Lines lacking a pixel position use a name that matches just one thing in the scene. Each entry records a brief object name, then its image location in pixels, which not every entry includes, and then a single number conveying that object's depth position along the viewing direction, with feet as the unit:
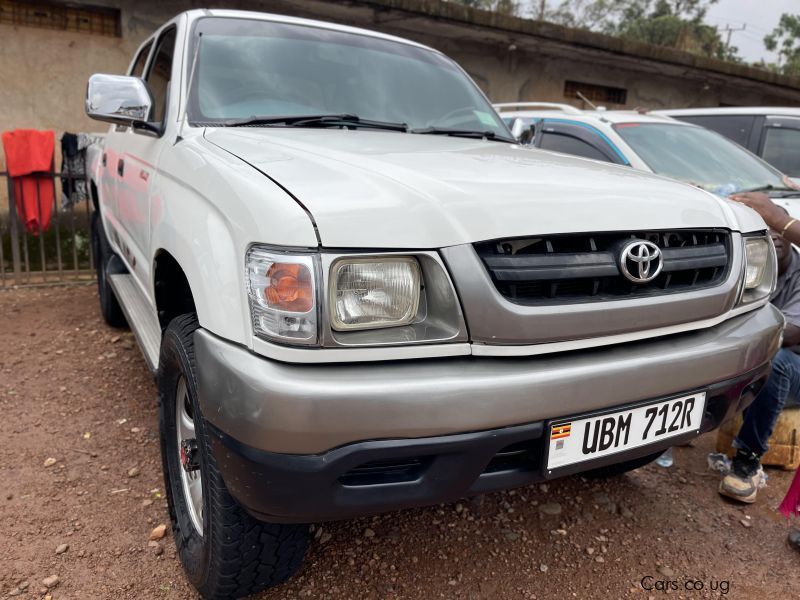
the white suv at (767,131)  18.67
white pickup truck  4.29
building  21.52
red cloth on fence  16.60
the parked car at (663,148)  13.97
